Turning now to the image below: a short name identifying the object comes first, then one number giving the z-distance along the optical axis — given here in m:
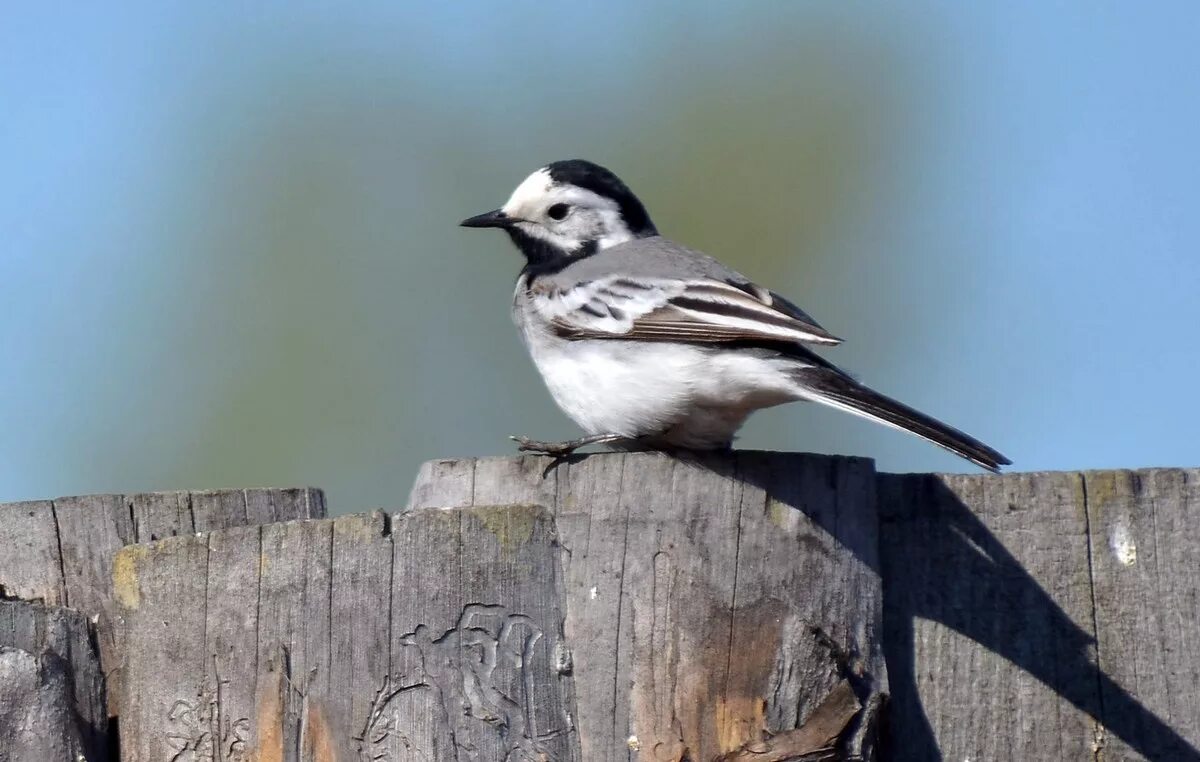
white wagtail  9.67
